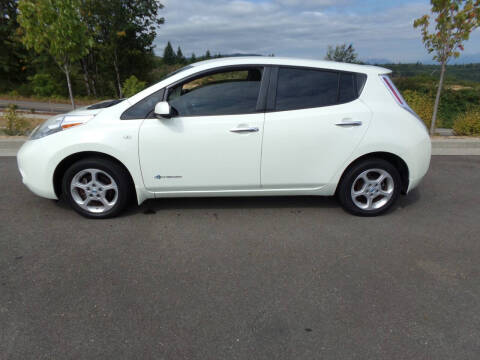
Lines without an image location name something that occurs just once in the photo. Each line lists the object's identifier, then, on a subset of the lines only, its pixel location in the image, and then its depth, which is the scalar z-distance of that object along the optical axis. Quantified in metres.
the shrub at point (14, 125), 7.49
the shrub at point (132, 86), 18.91
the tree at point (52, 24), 9.00
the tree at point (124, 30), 24.47
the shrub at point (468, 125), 8.10
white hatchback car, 3.47
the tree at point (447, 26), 7.23
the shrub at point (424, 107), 9.44
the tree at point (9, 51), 28.88
